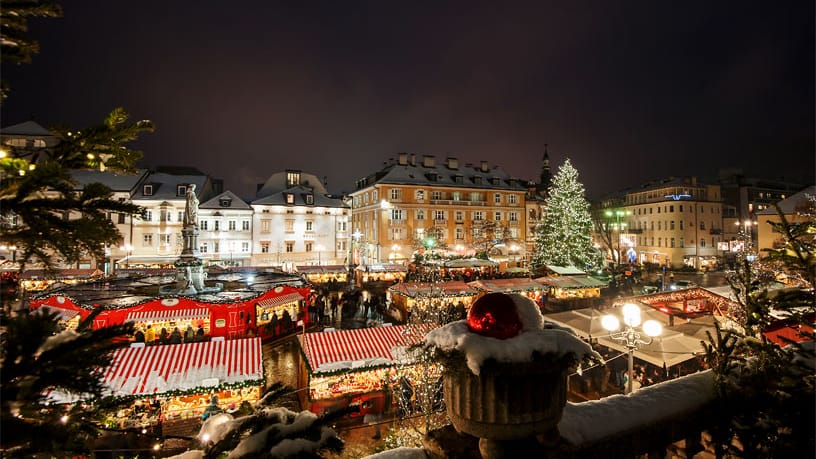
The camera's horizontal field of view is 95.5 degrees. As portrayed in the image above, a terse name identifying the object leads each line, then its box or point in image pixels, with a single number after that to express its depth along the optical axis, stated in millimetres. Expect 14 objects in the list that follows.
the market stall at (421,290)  18927
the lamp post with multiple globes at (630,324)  7508
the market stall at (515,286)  21464
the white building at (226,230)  38531
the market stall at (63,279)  22084
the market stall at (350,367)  9586
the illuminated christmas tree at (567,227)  33031
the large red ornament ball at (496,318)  1943
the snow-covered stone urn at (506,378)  1787
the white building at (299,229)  40812
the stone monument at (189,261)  18094
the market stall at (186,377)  8141
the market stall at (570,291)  22484
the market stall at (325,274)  30430
